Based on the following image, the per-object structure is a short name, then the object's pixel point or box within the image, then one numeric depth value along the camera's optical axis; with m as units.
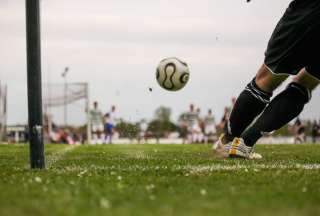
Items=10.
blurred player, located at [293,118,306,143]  34.66
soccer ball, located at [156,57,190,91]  9.18
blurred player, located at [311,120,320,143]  39.44
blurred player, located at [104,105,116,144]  29.86
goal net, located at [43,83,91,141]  37.16
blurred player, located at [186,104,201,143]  32.59
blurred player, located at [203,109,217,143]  34.59
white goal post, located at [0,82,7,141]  30.76
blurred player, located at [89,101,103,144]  30.61
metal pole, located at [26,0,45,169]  5.64
